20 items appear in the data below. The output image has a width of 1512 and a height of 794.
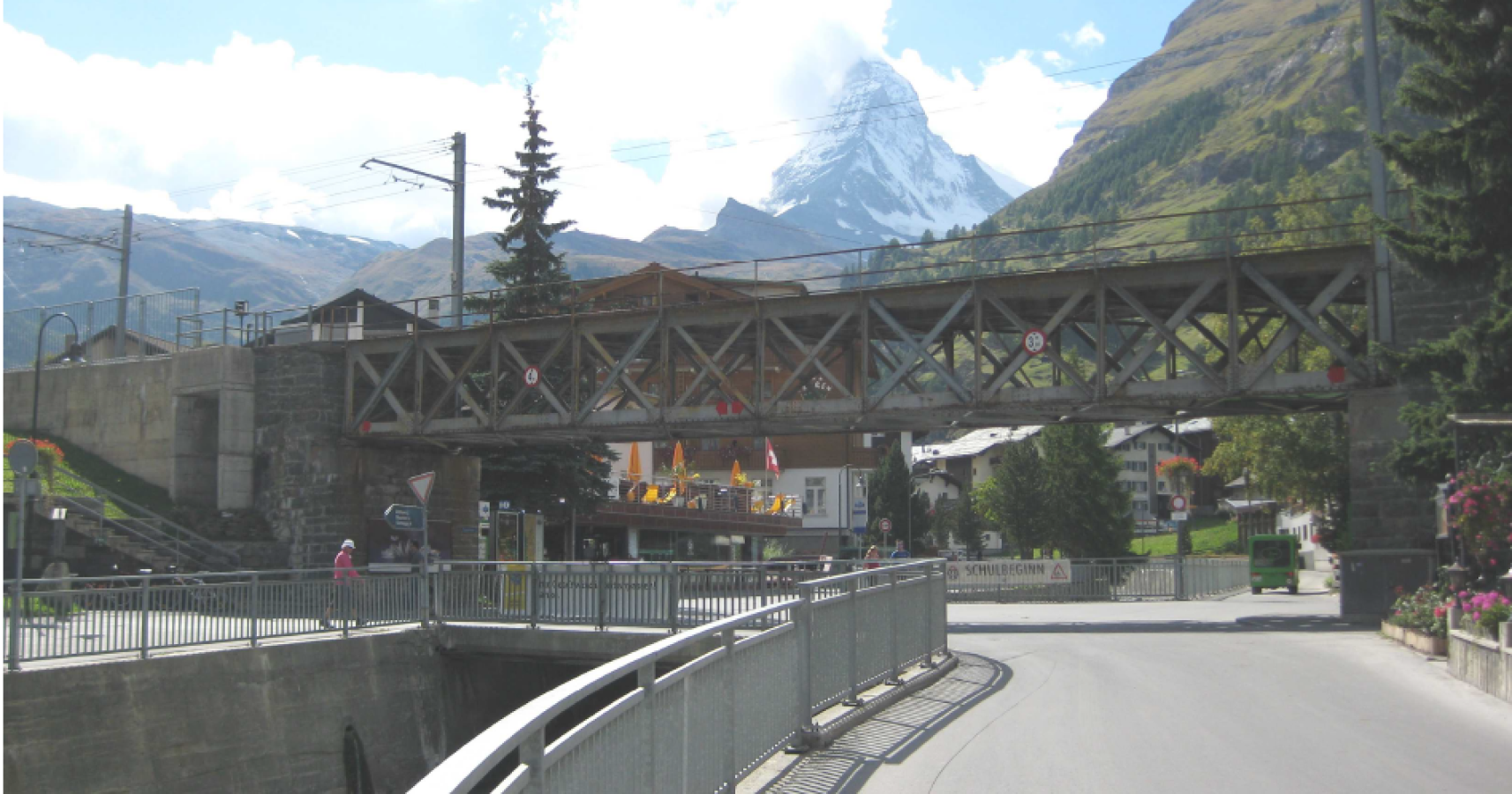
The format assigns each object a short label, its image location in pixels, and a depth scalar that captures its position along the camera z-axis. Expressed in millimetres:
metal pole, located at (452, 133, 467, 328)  32906
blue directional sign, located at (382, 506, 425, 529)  22812
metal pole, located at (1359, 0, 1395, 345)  23250
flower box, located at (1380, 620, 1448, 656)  17219
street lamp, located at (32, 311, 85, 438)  35531
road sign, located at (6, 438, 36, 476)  16750
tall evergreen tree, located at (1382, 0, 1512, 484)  17906
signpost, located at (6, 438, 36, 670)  15793
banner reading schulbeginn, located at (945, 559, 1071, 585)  38344
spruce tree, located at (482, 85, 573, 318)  41625
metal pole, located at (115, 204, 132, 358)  40125
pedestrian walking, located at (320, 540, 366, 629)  21172
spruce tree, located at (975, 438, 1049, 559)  70500
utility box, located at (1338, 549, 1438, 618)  22828
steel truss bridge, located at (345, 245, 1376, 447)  24891
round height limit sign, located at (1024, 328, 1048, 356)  25844
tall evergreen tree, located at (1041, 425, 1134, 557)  66062
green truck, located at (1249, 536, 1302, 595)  47219
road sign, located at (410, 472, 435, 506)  23252
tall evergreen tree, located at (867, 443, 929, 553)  83375
